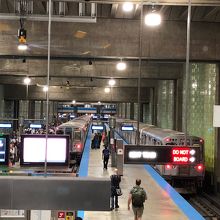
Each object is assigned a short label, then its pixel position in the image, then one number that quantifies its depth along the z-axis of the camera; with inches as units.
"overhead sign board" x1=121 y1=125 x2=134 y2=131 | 1425.9
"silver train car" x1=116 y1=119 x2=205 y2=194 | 867.4
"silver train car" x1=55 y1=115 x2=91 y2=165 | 1246.2
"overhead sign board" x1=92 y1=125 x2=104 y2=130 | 1885.3
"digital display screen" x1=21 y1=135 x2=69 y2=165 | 466.0
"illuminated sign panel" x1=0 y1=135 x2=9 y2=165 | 476.4
